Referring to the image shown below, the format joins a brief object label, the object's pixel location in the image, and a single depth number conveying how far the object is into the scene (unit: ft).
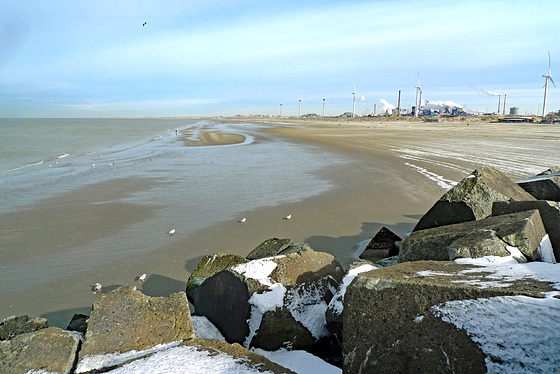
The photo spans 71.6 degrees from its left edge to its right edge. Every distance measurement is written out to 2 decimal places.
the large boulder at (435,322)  6.74
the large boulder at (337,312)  10.86
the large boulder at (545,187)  20.15
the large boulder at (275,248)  17.03
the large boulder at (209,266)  15.08
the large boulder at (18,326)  12.48
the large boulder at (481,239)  11.41
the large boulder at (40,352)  9.23
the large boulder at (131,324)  9.68
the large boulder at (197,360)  8.34
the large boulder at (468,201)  16.71
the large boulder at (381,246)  19.22
